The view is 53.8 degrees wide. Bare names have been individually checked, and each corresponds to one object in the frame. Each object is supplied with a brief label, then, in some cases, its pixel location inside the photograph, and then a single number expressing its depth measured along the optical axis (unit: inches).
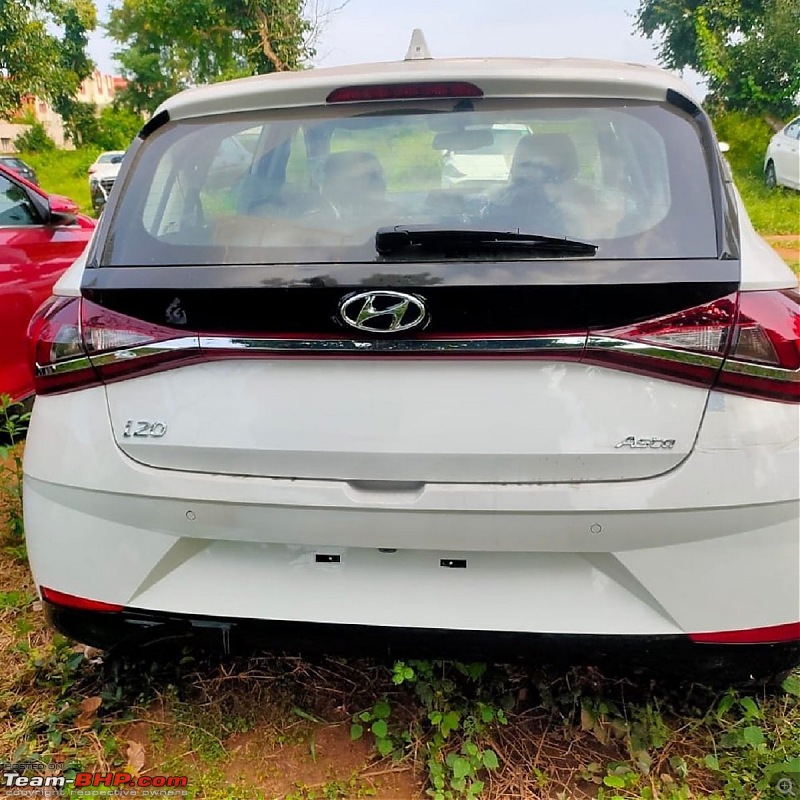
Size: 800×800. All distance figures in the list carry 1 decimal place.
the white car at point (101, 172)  667.0
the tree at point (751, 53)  737.0
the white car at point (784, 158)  512.1
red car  148.7
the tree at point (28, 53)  687.1
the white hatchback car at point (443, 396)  61.5
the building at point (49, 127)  1704.0
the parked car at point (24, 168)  632.8
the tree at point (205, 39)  874.8
